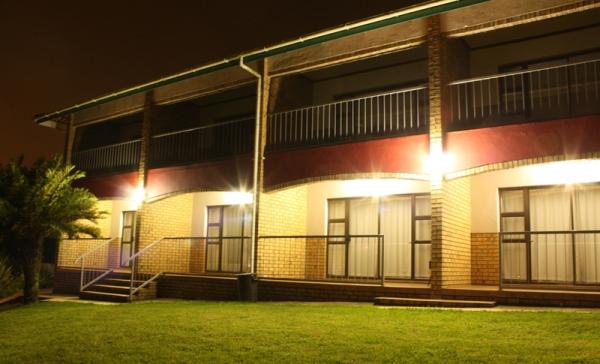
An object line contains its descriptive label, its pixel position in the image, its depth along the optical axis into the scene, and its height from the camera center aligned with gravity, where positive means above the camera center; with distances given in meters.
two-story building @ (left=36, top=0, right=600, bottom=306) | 10.55 +1.93
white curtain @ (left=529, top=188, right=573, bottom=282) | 10.92 +0.55
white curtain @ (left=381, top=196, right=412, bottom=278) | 12.95 +0.63
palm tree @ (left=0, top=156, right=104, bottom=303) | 13.29 +0.99
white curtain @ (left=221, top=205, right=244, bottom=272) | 15.86 +0.44
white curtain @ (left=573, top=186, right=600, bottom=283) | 10.68 +0.59
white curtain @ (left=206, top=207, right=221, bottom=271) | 16.35 +0.41
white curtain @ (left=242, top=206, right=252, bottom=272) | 15.52 +0.62
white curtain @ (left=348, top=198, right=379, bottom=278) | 13.17 +0.46
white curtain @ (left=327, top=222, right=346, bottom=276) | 13.71 +0.07
